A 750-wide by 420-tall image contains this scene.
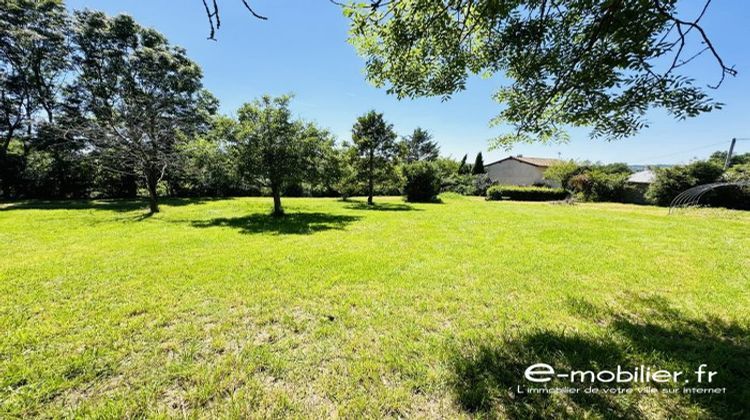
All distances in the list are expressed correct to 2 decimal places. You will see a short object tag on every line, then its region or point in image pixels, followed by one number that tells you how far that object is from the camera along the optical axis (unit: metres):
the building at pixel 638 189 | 20.27
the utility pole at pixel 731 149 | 20.58
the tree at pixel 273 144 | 9.67
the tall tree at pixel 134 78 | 12.64
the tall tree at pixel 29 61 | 13.57
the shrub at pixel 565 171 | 24.31
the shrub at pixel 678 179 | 16.56
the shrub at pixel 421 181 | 19.39
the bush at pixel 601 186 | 20.95
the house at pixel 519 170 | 30.34
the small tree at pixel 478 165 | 38.95
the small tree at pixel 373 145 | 16.19
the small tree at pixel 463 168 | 41.41
